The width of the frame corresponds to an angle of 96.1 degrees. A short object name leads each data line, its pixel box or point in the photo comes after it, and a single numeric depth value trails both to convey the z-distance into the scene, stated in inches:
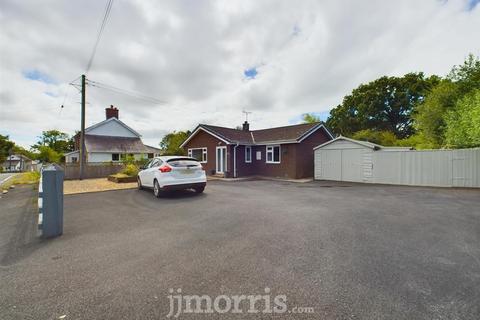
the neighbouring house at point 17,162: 2257.4
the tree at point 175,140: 829.8
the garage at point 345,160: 523.8
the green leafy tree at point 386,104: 1139.3
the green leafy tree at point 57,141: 1818.4
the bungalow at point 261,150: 629.0
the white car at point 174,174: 320.8
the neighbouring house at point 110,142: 1068.5
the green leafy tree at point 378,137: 887.1
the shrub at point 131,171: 542.9
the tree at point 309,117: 1667.0
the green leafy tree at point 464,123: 386.9
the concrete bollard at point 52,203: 169.0
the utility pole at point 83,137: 571.8
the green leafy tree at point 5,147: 1839.6
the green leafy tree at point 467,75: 530.0
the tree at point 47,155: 999.0
